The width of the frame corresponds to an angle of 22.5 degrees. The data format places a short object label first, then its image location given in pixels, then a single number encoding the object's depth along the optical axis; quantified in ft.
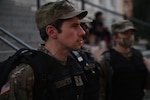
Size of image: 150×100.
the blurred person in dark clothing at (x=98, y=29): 30.81
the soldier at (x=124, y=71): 14.43
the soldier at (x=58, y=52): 8.14
